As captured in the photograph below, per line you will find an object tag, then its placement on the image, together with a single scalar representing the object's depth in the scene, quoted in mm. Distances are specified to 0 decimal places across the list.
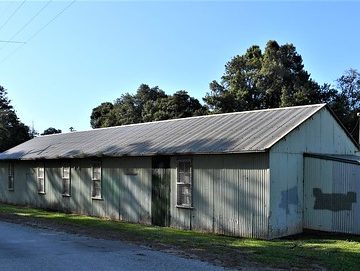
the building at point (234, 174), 16344
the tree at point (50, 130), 99269
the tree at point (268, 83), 50003
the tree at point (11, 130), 68312
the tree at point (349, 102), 50475
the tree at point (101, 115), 81688
